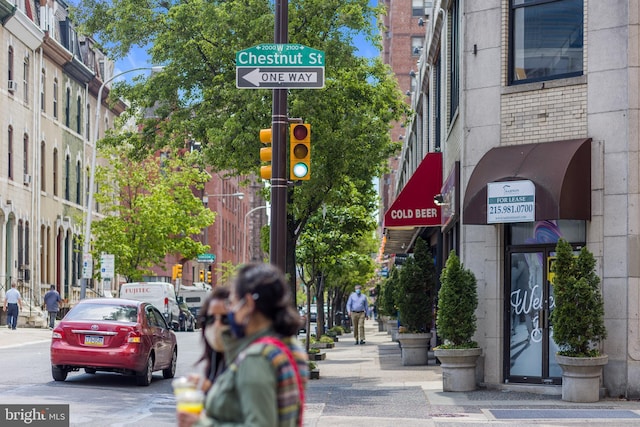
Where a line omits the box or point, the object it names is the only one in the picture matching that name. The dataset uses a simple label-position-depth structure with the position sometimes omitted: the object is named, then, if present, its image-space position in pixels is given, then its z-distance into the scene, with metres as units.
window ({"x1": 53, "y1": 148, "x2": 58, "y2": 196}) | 51.41
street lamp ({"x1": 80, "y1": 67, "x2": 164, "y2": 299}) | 42.84
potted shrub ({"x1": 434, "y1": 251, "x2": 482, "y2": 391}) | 17.14
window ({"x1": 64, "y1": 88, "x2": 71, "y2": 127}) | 52.88
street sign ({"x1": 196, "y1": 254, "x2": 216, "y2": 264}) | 67.19
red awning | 23.78
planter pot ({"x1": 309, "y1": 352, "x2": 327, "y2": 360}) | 26.68
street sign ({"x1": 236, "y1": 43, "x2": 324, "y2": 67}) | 14.08
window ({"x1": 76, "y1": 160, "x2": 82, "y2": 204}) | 55.64
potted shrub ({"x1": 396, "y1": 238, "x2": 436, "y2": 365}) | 24.58
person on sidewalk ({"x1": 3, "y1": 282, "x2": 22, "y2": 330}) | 38.38
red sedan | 17.95
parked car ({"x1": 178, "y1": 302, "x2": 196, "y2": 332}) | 49.31
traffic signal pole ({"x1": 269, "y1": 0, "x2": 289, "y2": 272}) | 14.38
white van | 45.03
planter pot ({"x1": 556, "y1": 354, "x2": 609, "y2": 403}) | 15.54
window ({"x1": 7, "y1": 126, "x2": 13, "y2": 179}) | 44.47
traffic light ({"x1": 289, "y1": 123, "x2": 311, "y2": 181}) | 14.23
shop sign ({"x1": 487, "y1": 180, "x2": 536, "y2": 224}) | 16.31
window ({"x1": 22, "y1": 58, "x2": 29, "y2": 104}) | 46.56
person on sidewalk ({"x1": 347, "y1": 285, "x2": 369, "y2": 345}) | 37.53
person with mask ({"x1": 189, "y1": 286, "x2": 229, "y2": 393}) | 4.52
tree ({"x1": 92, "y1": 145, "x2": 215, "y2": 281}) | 52.47
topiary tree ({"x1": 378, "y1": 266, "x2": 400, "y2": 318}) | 33.46
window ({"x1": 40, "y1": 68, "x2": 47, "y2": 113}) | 48.69
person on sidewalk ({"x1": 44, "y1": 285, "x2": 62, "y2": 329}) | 41.47
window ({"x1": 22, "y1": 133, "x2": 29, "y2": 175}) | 46.38
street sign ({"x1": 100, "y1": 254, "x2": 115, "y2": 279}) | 45.16
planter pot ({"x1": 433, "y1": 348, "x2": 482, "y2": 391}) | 17.05
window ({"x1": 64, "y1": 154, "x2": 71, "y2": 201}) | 53.12
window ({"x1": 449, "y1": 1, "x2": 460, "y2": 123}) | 21.22
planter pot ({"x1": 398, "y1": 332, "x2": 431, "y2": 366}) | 24.50
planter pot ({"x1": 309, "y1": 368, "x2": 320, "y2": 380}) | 20.45
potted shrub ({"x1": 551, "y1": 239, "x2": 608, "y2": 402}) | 15.61
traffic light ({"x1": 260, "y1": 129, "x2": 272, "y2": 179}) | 14.62
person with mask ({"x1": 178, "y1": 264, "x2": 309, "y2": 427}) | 4.10
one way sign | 14.04
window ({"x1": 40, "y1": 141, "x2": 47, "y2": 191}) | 49.09
